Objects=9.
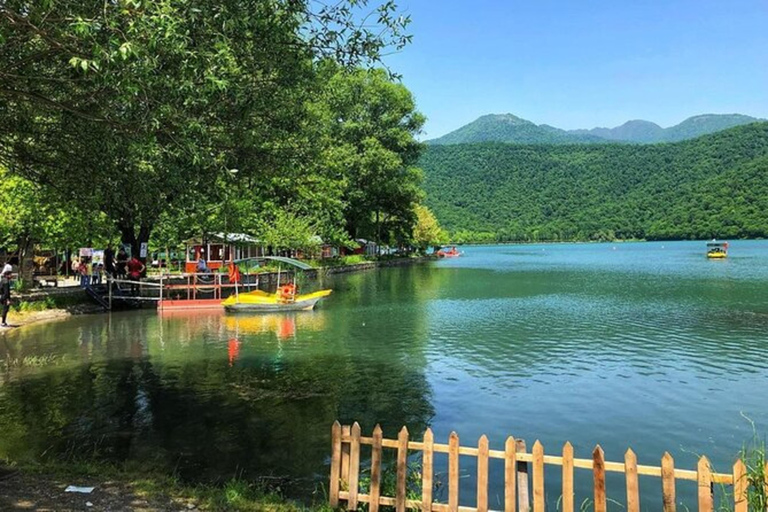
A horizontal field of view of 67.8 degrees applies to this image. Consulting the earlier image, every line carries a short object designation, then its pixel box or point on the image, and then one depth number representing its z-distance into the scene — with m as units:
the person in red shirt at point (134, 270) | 31.88
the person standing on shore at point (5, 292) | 22.75
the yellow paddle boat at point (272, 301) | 29.77
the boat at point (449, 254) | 113.59
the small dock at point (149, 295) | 30.86
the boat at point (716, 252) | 82.62
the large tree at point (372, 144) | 63.62
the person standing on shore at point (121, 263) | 33.41
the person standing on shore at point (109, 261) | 32.69
